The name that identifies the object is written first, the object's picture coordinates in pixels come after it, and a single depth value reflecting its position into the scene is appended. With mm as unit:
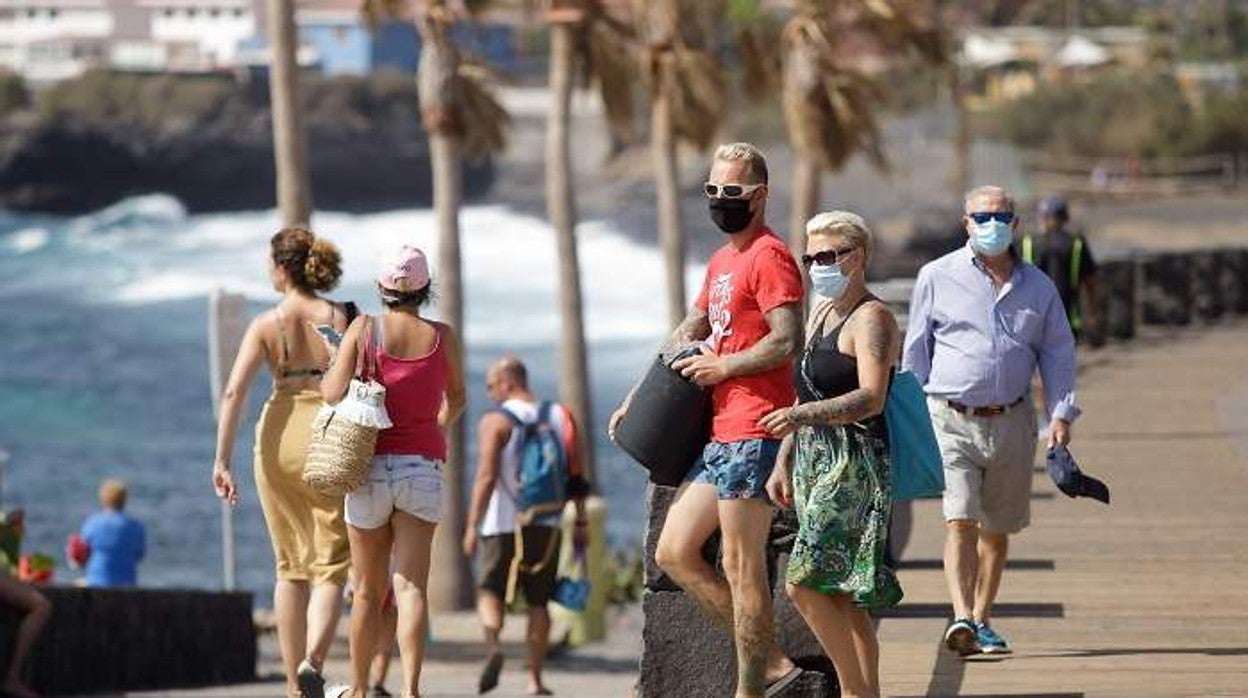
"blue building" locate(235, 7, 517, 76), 166125
